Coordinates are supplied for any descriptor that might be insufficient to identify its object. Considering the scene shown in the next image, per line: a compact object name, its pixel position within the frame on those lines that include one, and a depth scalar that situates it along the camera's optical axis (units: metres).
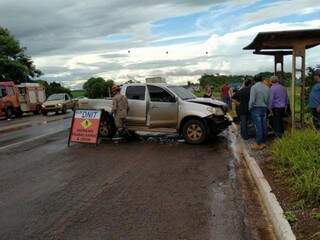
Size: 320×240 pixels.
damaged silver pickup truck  9.20
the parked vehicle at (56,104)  23.69
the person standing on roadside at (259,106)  8.17
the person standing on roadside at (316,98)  7.28
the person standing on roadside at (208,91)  16.21
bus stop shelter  7.85
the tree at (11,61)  35.46
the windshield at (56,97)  24.45
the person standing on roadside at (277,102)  8.28
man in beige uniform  9.45
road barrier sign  9.50
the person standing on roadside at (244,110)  9.26
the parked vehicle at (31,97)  24.32
